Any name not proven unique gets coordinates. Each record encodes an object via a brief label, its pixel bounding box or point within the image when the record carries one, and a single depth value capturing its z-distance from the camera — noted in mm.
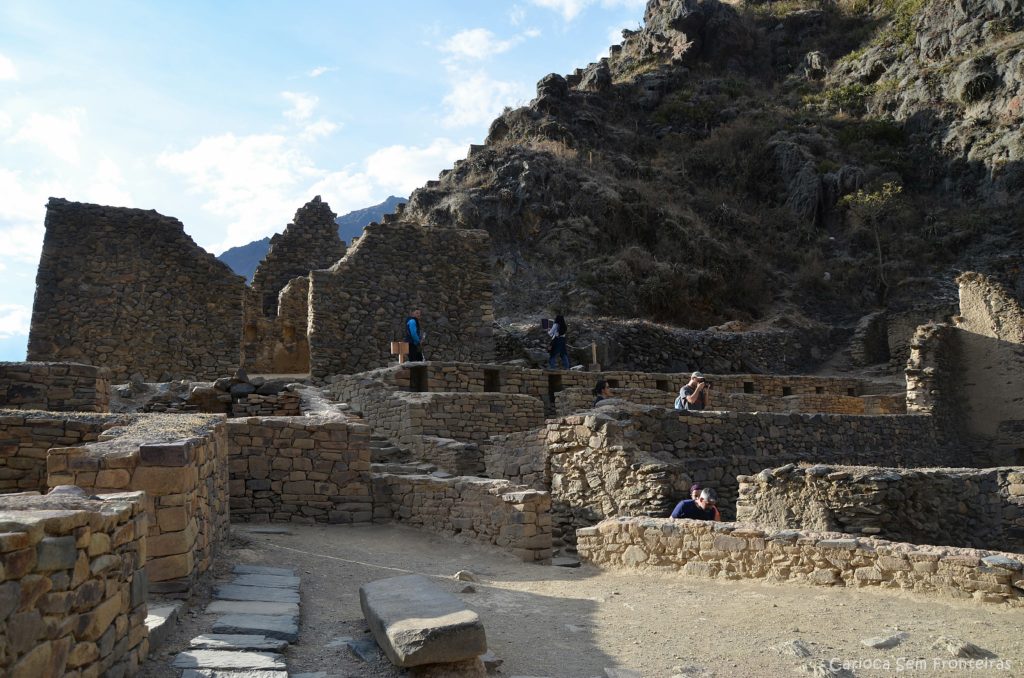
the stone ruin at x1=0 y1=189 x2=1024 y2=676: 5234
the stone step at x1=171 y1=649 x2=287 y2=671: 4195
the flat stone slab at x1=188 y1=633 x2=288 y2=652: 4512
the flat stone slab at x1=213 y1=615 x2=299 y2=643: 4863
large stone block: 4559
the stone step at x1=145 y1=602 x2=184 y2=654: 4402
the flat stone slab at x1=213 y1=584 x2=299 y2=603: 5730
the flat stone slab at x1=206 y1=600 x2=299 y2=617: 5285
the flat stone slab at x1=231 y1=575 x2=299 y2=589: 6294
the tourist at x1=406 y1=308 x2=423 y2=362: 16062
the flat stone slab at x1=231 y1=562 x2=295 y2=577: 6664
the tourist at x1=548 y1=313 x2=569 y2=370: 17125
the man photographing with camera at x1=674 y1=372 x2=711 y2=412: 13055
